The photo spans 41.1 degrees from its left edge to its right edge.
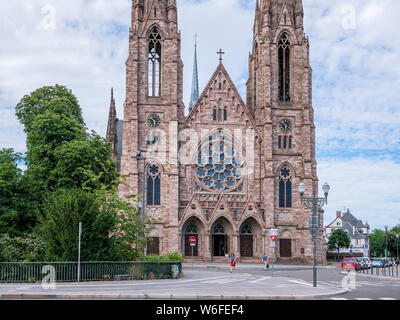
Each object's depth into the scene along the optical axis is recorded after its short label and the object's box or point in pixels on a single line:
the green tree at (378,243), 125.79
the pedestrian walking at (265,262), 43.53
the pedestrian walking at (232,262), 36.25
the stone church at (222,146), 50.72
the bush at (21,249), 24.20
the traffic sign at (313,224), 23.86
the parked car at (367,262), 51.92
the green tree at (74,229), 23.97
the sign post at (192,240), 46.25
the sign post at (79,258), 22.78
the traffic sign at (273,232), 36.01
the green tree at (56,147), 38.03
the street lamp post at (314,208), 23.85
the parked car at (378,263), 55.08
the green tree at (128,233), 27.03
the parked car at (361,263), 50.05
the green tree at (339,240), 91.81
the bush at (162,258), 28.47
